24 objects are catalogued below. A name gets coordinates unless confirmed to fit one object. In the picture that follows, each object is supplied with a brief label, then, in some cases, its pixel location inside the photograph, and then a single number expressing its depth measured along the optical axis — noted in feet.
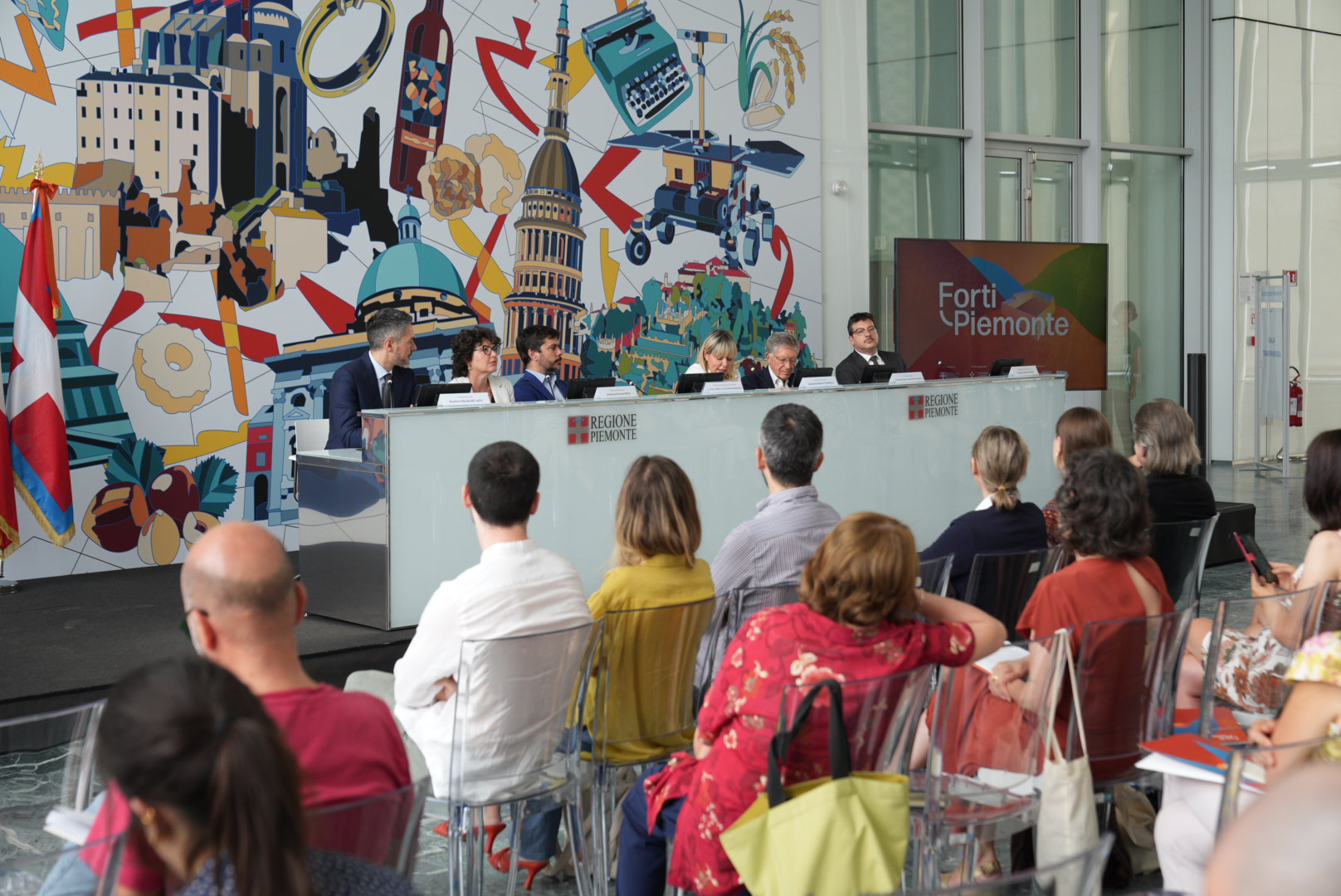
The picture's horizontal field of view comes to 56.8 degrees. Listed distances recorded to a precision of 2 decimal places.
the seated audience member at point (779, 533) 10.44
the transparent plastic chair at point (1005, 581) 10.74
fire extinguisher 41.01
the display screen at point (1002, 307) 31.19
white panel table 16.43
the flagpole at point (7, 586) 19.94
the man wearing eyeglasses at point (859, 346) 26.40
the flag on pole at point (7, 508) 19.02
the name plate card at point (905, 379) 22.95
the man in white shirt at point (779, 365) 24.39
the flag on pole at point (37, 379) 19.35
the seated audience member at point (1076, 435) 13.33
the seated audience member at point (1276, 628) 9.84
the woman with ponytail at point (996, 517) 11.65
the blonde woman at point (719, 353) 24.12
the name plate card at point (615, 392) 19.07
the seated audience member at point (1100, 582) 8.63
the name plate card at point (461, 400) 16.92
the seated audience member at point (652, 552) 9.45
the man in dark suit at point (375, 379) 19.27
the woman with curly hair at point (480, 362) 20.83
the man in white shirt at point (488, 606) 8.55
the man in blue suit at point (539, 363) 22.02
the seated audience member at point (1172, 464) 14.07
